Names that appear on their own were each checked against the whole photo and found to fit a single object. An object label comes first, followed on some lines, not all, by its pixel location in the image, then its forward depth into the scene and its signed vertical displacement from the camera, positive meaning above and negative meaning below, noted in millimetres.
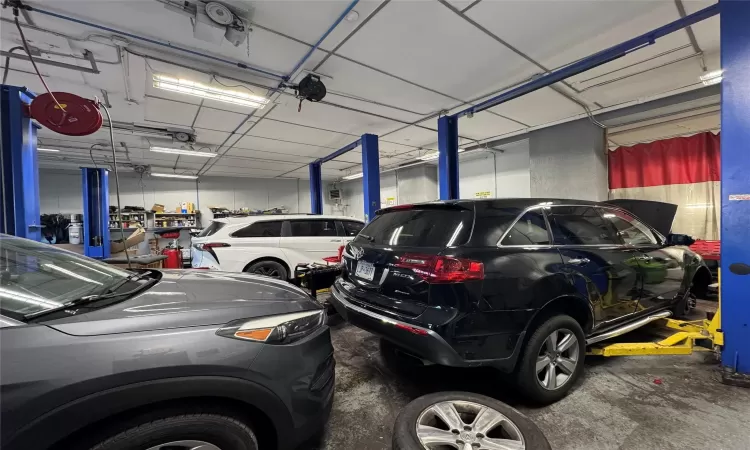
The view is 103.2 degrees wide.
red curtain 6387 +1183
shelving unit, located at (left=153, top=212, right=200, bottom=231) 11906 +291
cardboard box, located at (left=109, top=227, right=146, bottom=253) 7395 -357
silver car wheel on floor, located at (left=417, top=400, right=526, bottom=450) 1523 -1136
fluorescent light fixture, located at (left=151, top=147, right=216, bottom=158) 7898 +2078
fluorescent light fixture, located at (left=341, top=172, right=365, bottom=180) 12934 +2102
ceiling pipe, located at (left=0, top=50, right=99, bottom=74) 3336 +2074
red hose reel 3148 +1239
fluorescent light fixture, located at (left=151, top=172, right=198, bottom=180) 11617 +2105
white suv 4961 -317
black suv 1841 -468
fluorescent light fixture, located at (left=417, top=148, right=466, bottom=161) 9331 +2136
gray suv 991 -527
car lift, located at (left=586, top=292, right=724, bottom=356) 2482 -1122
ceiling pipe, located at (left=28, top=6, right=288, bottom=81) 2941 +2144
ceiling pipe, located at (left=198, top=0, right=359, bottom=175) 3107 +2178
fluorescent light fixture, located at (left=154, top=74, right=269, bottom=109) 4243 +2056
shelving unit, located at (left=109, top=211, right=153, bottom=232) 10695 +347
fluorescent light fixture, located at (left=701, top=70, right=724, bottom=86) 4371 +2053
